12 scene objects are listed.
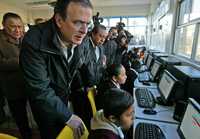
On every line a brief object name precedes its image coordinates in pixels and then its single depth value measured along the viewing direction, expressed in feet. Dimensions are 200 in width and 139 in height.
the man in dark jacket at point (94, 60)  7.05
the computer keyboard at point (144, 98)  5.50
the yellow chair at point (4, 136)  2.75
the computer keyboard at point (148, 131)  3.76
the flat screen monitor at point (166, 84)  5.16
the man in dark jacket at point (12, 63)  5.44
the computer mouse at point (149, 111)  4.94
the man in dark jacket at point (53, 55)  3.43
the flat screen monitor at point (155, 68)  8.24
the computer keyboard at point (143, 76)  8.84
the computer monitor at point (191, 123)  3.04
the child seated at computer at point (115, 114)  3.39
